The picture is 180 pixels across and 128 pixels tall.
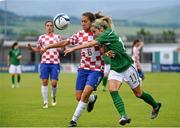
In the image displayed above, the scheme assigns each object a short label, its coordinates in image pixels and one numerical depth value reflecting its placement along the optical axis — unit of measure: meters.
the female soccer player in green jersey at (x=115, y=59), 11.40
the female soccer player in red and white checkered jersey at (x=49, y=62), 16.69
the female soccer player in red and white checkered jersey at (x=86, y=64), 11.97
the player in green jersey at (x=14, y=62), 29.43
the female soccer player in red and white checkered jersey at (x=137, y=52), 24.55
